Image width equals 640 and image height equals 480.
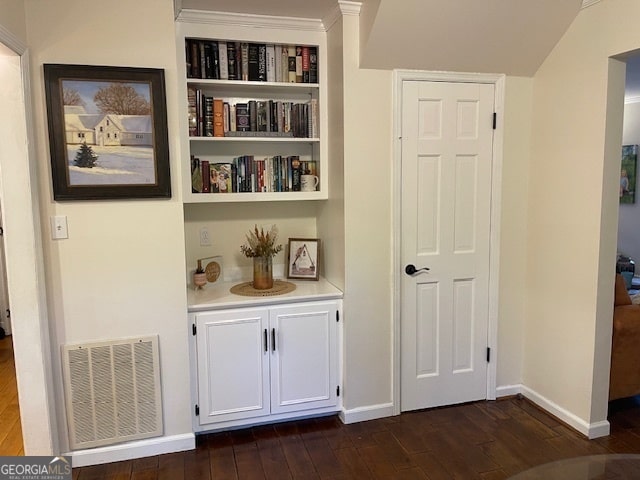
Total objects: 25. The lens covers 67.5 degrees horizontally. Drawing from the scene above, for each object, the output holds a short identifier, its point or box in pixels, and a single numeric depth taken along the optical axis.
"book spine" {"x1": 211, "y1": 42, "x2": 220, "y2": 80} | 2.79
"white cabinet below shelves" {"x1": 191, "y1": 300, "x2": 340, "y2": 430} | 2.67
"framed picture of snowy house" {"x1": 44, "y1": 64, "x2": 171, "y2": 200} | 2.27
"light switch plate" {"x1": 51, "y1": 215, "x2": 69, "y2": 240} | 2.32
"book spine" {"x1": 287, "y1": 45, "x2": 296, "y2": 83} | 2.90
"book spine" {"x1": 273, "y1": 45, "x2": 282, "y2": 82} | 2.88
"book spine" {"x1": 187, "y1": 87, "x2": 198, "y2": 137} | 2.77
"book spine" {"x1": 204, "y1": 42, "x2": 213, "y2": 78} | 2.77
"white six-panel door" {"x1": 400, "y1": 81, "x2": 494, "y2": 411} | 2.84
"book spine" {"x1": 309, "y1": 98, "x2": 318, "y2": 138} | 2.97
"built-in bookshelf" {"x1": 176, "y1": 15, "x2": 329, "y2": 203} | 2.75
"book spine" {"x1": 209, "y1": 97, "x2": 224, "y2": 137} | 2.87
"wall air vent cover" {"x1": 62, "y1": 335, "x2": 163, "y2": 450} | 2.42
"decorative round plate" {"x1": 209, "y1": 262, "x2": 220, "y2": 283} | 3.03
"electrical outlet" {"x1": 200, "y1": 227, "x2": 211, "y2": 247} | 3.13
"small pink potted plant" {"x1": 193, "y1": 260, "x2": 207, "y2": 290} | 2.90
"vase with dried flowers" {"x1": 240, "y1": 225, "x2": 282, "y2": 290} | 2.90
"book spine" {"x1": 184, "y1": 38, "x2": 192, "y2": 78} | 2.73
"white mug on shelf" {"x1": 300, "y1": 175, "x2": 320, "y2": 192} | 3.03
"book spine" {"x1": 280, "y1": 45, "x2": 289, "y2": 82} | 2.90
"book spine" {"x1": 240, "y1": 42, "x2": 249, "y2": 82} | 2.84
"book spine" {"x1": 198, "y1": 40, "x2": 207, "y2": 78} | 2.76
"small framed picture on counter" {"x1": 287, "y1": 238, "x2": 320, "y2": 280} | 3.16
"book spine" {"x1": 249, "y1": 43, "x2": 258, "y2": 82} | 2.85
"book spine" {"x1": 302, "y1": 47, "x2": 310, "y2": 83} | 2.92
